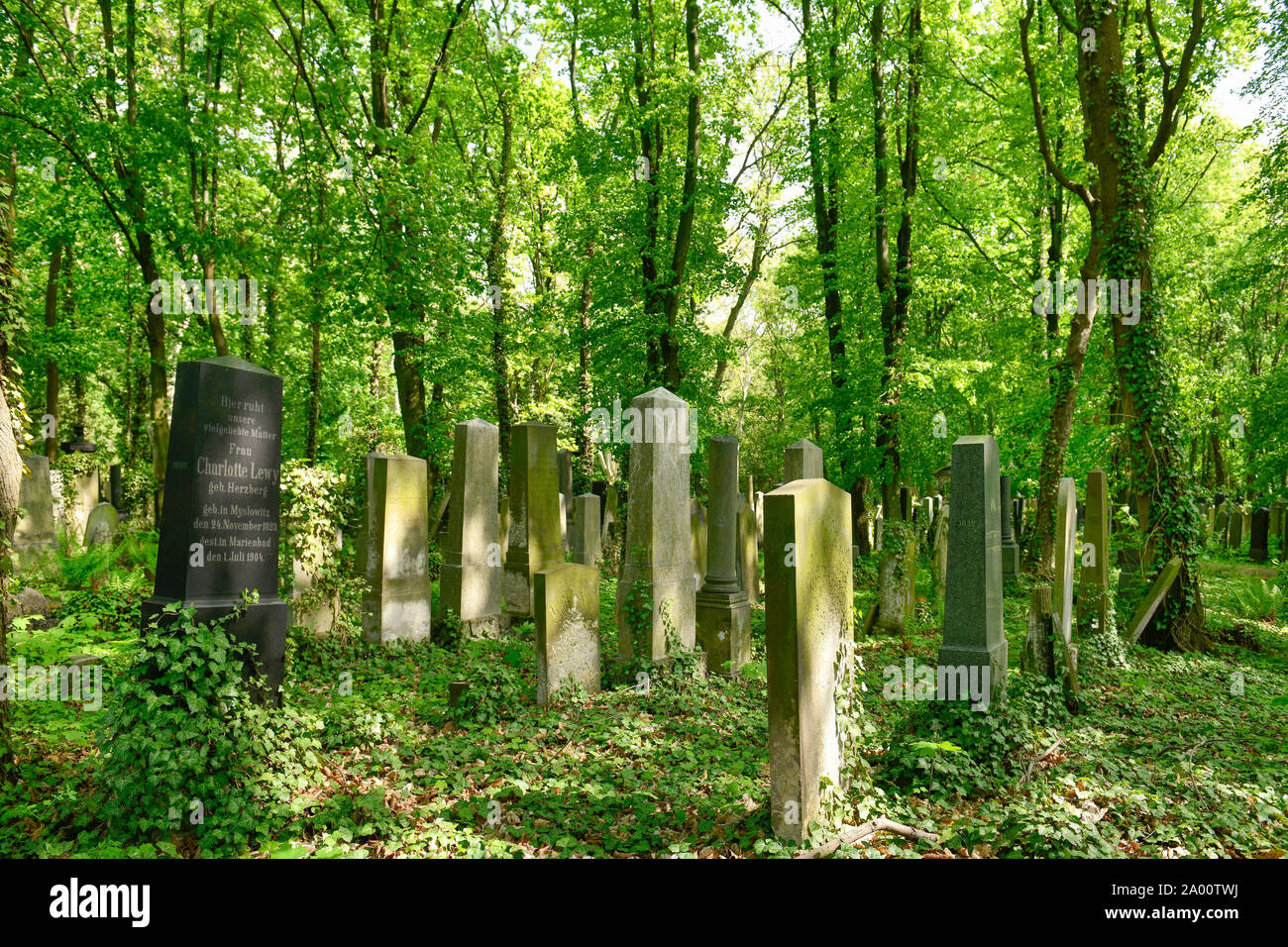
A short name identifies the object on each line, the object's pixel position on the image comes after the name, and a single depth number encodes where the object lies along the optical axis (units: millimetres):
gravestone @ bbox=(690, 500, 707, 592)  10227
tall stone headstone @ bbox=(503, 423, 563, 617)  7660
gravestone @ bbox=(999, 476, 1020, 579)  12312
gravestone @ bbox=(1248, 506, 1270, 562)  17359
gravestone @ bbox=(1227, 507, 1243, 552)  20469
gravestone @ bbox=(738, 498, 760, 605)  9906
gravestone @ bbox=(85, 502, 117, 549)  10617
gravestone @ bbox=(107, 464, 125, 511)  17875
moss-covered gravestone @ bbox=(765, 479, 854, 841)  3705
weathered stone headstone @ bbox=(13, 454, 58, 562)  9898
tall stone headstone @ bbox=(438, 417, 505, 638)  8508
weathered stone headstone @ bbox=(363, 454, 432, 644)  8047
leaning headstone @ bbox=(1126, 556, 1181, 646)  8531
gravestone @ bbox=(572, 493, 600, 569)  10927
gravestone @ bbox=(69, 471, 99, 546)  13070
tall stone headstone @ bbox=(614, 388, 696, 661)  7125
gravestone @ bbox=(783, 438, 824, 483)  8227
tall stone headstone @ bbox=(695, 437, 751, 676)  7562
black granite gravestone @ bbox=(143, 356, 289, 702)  4832
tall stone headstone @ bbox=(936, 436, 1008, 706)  5543
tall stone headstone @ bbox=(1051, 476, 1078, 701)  6203
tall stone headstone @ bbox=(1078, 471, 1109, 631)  8031
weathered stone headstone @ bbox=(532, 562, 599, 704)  6258
